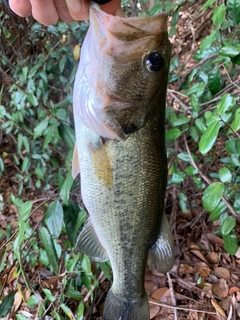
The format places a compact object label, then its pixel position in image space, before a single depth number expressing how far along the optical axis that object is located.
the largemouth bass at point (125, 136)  0.23
